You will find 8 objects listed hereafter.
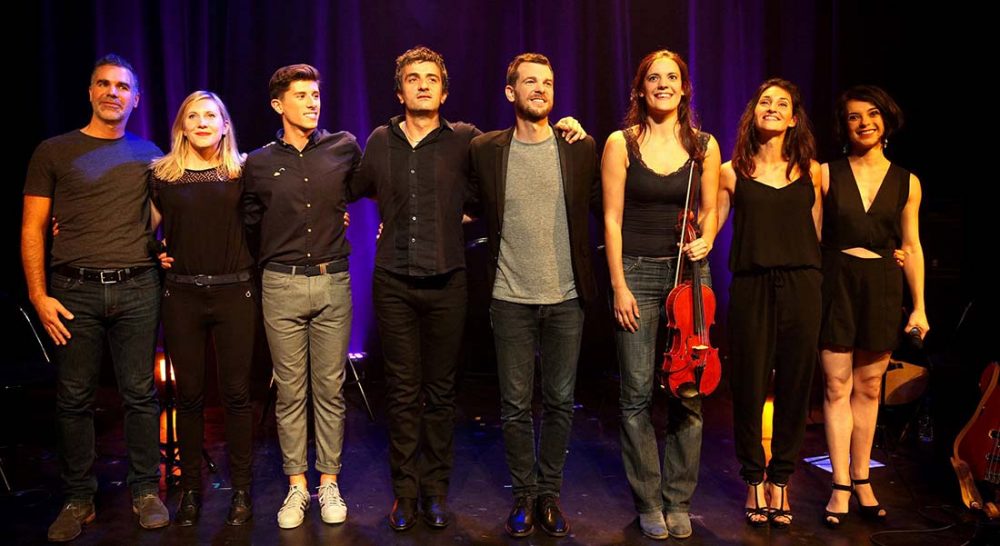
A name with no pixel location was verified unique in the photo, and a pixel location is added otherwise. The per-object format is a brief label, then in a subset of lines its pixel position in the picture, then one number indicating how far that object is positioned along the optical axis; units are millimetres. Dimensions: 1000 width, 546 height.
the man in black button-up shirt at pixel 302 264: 3250
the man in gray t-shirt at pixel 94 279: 3295
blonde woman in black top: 3254
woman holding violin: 3035
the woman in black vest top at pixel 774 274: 3186
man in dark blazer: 3090
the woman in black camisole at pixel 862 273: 3324
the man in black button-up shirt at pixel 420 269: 3158
